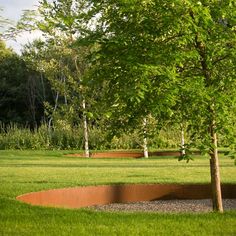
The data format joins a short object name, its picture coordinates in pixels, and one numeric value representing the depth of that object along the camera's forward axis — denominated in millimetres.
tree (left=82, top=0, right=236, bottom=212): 8484
